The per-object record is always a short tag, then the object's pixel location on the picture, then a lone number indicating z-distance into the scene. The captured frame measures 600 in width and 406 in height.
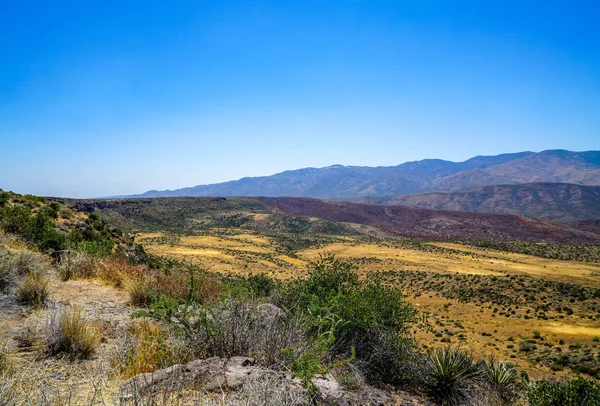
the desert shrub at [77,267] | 8.21
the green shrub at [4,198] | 15.38
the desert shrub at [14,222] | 9.84
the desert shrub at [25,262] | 6.73
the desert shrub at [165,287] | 7.06
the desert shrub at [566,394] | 4.64
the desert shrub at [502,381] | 6.48
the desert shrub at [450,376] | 6.33
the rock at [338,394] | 3.59
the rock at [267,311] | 4.96
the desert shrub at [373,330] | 6.53
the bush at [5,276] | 6.27
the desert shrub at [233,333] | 4.09
